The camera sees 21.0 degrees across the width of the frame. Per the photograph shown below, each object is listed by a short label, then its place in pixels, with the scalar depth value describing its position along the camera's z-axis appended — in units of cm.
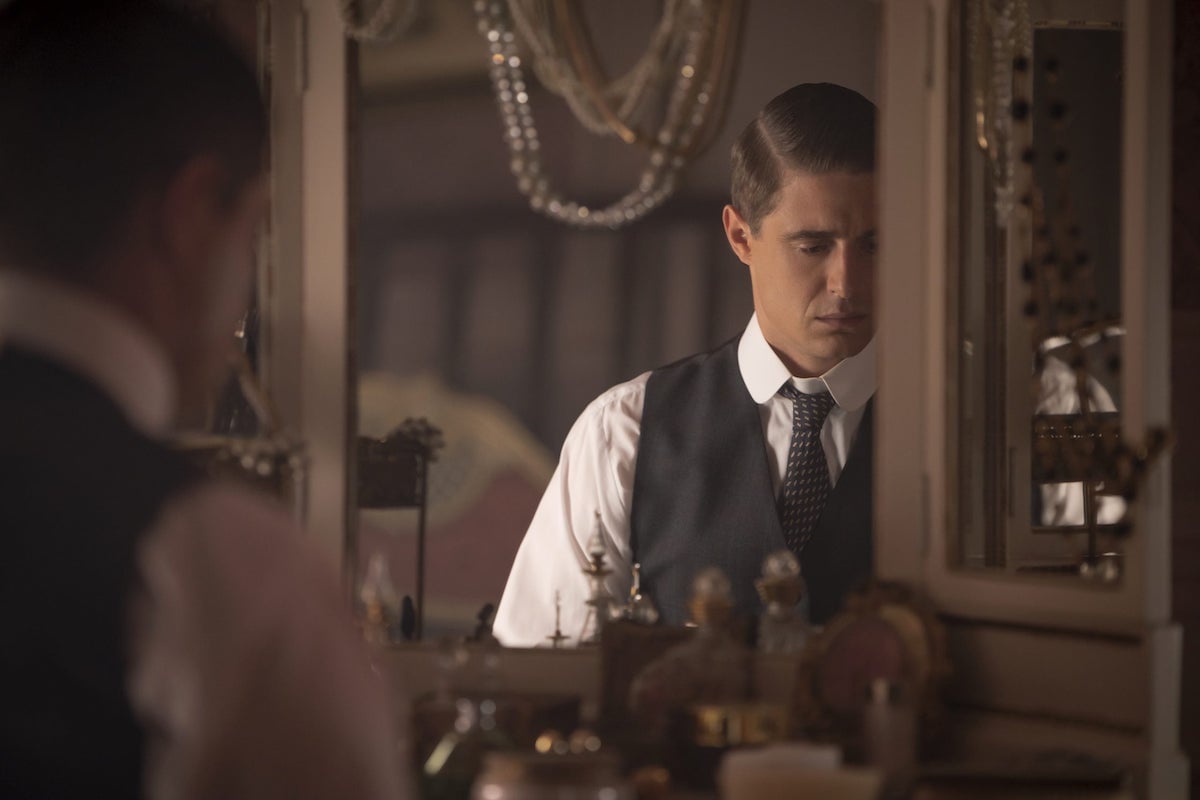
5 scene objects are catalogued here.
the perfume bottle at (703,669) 321
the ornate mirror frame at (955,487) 315
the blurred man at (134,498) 235
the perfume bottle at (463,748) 308
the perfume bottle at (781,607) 332
